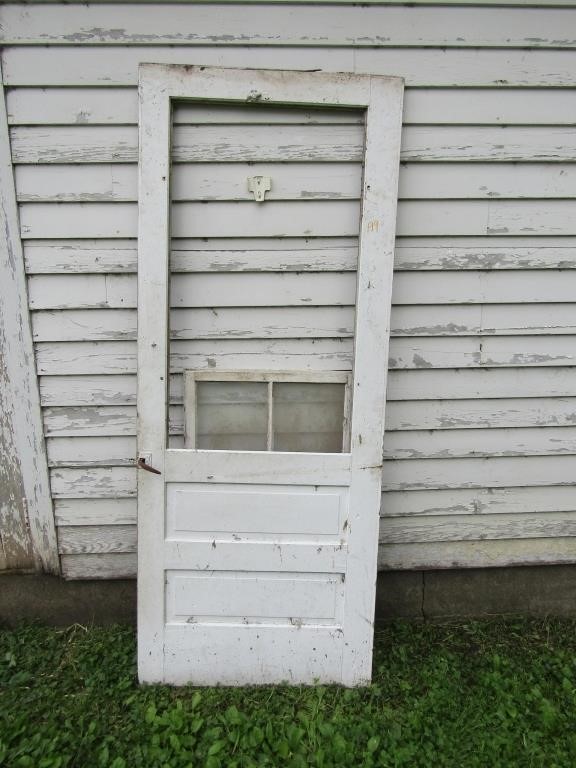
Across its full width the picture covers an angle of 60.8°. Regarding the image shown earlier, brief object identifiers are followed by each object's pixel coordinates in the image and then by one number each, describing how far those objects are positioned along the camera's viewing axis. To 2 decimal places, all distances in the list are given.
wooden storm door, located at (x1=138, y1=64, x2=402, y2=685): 1.90
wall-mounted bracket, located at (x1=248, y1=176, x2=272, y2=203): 2.05
